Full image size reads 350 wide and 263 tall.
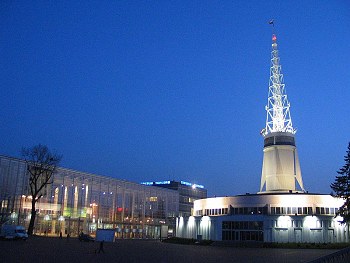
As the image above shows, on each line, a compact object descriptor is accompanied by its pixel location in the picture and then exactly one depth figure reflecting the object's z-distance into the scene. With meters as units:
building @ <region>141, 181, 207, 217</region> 163.01
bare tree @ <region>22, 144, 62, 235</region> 83.25
